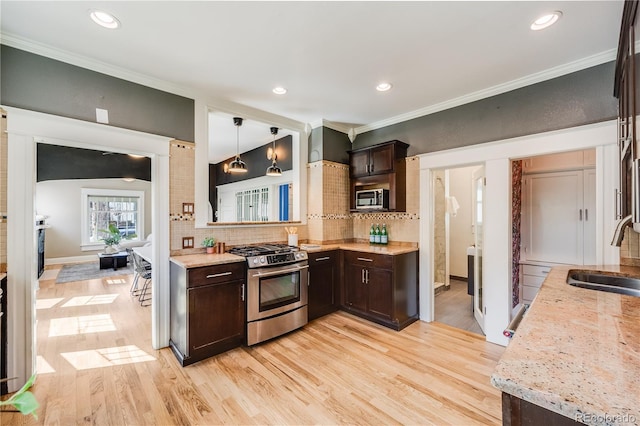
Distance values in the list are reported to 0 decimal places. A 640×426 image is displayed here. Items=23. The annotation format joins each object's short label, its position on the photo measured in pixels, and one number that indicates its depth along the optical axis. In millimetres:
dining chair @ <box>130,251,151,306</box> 4215
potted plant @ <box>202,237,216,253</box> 3097
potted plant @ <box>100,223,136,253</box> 7000
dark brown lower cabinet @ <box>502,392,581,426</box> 686
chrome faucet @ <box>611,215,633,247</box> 1679
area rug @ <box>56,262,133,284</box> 5574
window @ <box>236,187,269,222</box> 6180
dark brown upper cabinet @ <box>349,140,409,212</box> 3633
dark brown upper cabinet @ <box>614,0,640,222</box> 1519
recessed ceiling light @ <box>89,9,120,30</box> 1867
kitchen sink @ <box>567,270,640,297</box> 1718
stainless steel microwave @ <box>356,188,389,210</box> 3717
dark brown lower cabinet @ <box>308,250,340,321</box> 3452
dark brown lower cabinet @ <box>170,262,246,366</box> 2498
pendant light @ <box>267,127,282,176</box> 3995
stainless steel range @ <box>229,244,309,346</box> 2828
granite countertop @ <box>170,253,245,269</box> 2523
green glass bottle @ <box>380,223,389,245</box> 3914
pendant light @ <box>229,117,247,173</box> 4211
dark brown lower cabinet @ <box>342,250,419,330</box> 3248
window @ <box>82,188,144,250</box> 7508
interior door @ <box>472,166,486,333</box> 3336
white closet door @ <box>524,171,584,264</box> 3459
